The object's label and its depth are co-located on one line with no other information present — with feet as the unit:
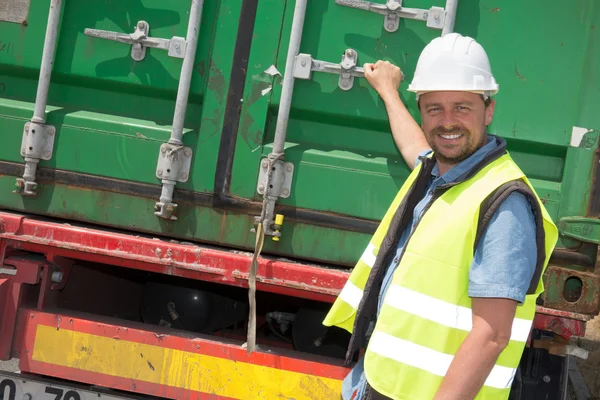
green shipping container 18.51
